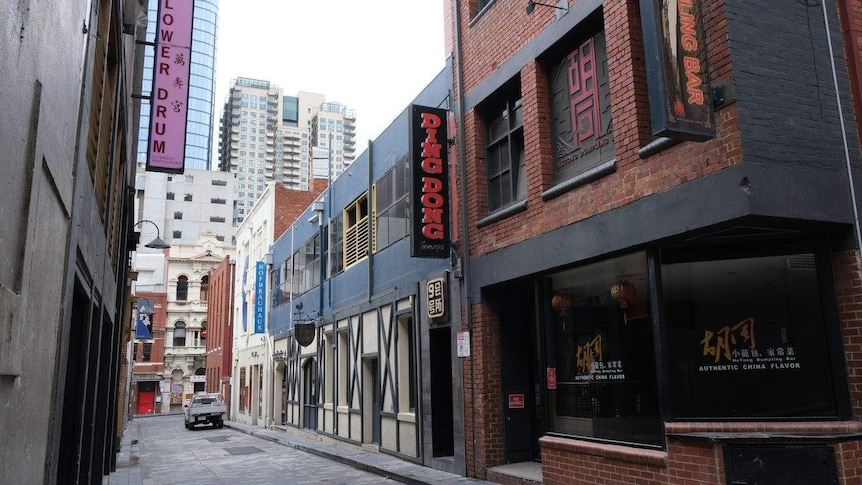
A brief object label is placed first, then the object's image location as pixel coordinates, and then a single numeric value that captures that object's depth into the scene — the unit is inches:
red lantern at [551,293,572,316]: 391.9
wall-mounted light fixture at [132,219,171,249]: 799.7
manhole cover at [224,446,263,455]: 812.1
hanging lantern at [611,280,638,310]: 339.3
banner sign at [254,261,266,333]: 1263.5
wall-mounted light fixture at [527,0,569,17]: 393.7
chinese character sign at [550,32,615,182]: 369.4
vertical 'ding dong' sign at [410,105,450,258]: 499.2
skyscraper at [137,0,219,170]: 5959.6
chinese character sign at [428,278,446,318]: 519.5
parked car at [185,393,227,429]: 1314.0
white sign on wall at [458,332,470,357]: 474.0
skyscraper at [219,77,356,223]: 6112.2
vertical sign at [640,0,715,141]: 263.7
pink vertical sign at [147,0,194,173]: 427.2
